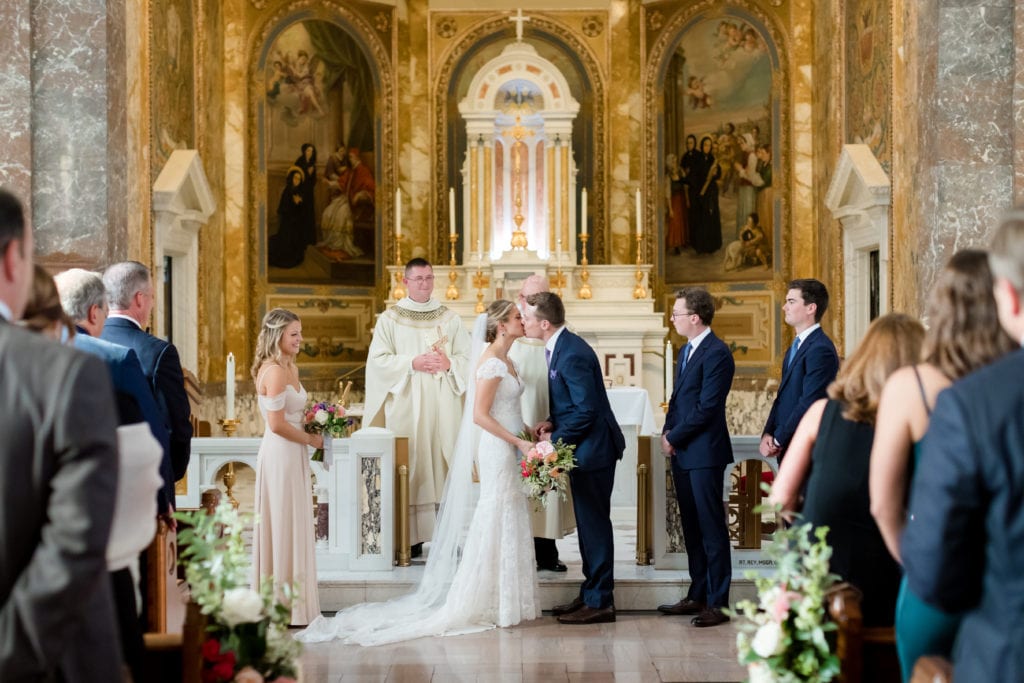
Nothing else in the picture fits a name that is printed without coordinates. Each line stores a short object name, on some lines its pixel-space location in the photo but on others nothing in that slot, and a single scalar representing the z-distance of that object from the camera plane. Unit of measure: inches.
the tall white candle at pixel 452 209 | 539.8
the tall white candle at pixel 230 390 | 312.5
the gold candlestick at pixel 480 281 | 538.0
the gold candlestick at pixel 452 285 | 540.4
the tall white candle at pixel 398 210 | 522.0
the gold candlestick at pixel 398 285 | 538.3
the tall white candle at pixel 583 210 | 517.9
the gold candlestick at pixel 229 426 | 317.7
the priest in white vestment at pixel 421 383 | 319.9
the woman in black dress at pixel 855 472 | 145.7
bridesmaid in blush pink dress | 252.4
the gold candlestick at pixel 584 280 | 536.3
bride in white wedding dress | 262.8
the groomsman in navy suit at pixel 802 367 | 260.2
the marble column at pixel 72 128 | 341.1
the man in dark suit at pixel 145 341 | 207.5
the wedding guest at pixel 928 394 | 122.9
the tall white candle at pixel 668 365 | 428.1
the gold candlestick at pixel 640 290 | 538.0
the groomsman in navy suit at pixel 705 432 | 267.1
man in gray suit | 96.6
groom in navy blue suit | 270.1
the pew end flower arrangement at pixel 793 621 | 135.0
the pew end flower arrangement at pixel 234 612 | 138.3
